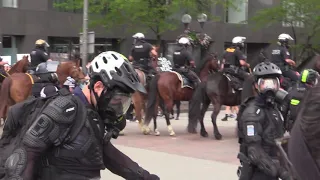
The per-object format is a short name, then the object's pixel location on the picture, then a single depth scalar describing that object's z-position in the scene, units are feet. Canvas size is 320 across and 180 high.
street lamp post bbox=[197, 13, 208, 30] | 86.48
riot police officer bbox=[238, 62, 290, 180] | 16.70
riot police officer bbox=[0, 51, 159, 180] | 10.76
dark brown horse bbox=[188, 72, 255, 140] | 46.21
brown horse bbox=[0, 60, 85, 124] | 45.34
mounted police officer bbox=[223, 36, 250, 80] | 46.16
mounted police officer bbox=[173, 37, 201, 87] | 48.32
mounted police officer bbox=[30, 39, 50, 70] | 48.16
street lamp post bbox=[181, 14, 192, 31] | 80.59
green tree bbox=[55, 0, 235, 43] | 82.94
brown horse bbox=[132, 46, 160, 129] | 47.44
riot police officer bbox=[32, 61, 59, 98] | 28.73
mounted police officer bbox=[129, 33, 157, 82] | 49.88
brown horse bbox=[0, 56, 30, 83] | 47.62
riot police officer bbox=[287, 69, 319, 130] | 27.09
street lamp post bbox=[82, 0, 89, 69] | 62.90
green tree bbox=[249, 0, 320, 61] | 91.09
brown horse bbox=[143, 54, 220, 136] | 47.34
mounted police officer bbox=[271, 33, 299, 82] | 47.05
